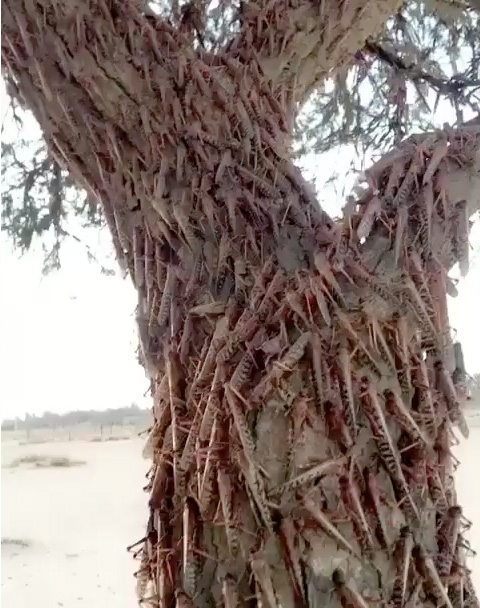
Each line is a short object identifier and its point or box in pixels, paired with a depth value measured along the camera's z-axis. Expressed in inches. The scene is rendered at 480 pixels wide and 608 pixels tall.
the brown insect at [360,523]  23.0
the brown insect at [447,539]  23.8
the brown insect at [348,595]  22.0
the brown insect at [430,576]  23.3
